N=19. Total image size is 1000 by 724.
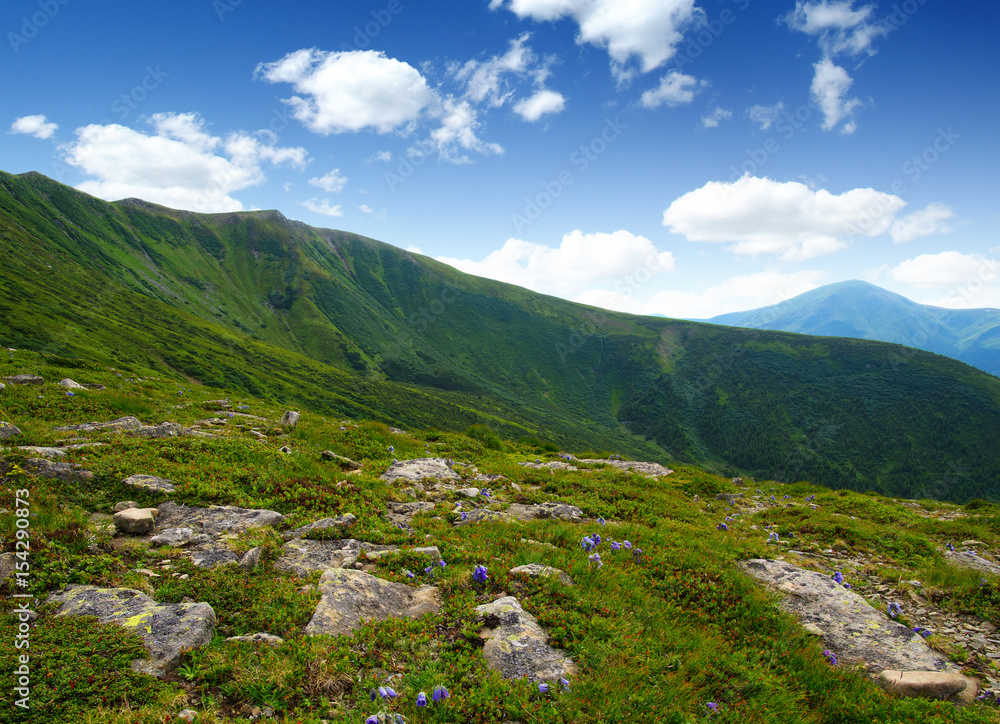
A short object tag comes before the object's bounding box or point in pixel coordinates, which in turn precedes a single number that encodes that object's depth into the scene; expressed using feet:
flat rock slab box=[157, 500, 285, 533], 25.03
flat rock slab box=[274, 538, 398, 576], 22.26
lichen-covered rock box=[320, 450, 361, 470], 40.78
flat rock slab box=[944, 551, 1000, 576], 30.04
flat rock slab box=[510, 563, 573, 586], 22.21
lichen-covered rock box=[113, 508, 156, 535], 23.04
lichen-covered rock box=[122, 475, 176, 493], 27.58
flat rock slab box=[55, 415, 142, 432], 38.37
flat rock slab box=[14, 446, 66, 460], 28.27
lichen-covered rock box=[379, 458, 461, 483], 40.65
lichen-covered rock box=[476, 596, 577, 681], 16.01
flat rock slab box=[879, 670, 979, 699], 18.57
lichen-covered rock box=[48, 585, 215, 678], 15.02
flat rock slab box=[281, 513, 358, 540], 25.61
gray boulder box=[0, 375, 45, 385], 50.11
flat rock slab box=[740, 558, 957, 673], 20.88
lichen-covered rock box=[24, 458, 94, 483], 26.32
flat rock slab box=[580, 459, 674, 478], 61.48
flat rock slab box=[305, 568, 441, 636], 17.66
